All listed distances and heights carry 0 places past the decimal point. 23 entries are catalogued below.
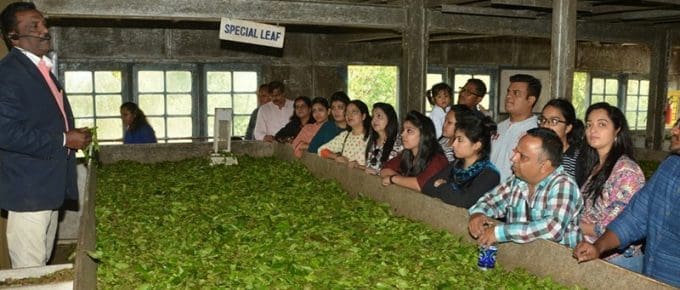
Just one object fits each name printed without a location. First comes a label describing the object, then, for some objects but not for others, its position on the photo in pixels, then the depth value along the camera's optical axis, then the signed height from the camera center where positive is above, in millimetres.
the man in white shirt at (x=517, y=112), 5648 -78
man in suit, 4418 -318
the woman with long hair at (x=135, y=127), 10344 -511
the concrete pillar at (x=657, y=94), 11586 +231
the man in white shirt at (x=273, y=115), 10836 -281
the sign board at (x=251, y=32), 7754 +901
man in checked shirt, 3734 -602
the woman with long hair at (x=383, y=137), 6770 -417
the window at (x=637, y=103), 17391 +77
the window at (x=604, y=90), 16672 +434
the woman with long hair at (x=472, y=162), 4867 -486
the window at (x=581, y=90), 16609 +411
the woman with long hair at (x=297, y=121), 9828 -343
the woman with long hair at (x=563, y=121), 4941 -141
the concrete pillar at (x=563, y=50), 6402 +588
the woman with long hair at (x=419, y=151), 5749 -478
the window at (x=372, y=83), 14242 +444
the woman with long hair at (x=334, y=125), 8281 -353
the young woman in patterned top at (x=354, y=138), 7340 -474
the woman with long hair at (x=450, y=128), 5357 -252
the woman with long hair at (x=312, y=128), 8914 -421
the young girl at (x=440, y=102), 8492 +7
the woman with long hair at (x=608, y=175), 4012 -485
